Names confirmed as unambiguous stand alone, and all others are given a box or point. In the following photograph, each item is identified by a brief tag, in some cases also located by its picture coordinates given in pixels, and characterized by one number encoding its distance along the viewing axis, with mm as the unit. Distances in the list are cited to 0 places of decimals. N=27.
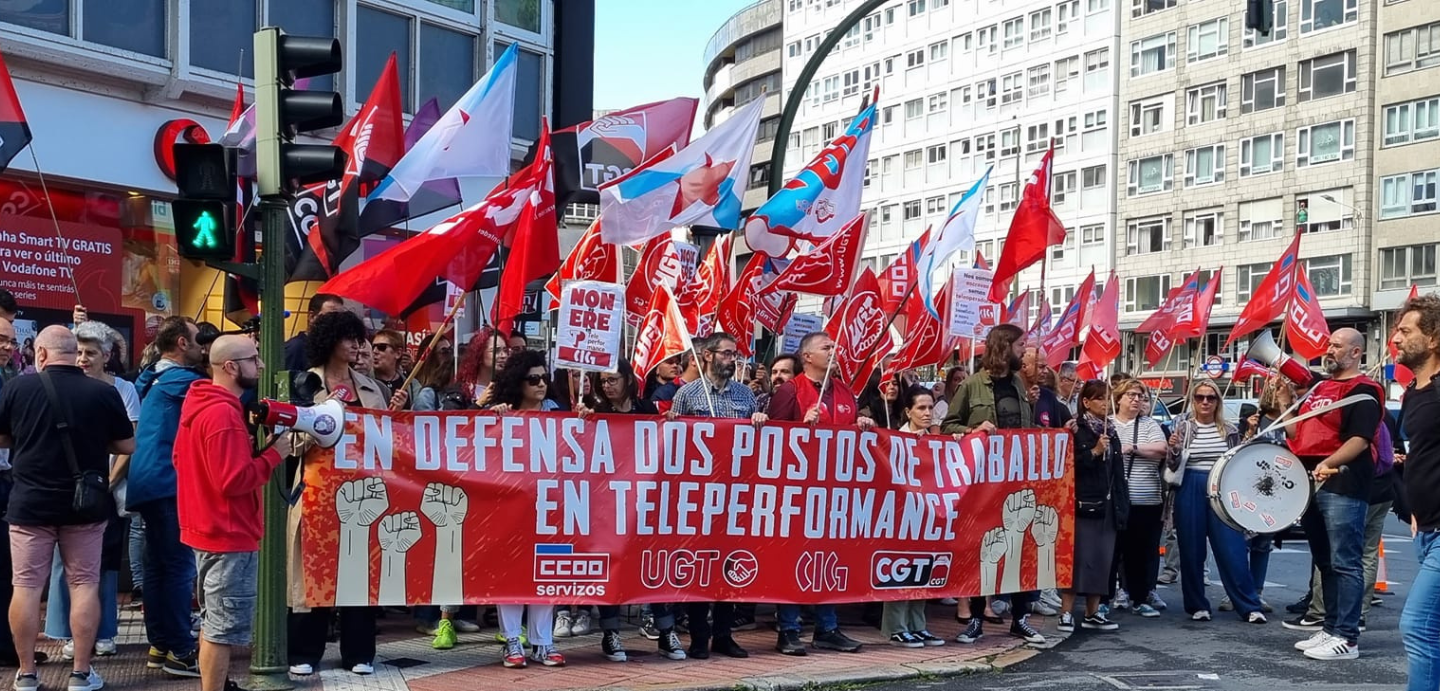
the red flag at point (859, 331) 10742
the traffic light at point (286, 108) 8180
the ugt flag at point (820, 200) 12031
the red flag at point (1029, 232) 14070
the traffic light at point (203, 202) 8055
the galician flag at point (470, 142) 11688
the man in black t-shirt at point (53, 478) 7688
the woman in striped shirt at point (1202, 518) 12094
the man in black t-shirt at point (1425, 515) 6691
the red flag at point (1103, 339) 19547
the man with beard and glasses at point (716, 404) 9484
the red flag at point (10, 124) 10688
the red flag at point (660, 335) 10281
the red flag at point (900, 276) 13945
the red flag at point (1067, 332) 19203
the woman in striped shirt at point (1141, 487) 11906
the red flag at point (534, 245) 10625
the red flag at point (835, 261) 11148
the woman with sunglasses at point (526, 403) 9055
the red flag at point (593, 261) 11258
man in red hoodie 6977
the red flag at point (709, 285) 13344
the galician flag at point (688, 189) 10828
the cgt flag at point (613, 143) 13172
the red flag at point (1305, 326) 15930
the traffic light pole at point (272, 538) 8117
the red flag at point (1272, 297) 16359
